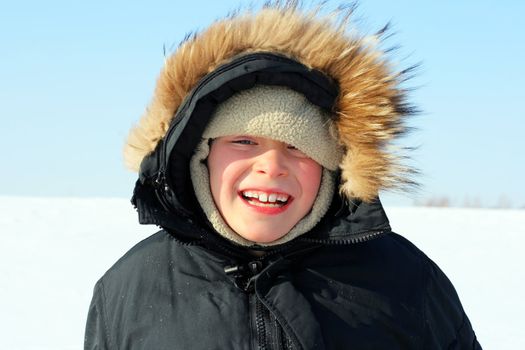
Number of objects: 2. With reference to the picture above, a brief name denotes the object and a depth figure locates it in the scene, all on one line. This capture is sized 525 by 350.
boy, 1.83
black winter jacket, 1.82
